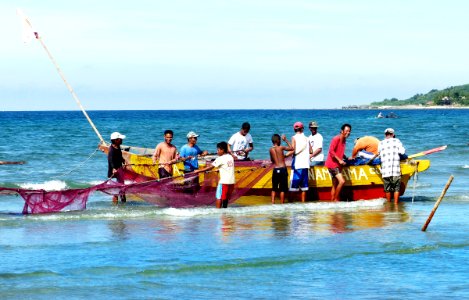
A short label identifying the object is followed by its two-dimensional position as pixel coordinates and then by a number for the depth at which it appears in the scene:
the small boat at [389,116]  119.06
